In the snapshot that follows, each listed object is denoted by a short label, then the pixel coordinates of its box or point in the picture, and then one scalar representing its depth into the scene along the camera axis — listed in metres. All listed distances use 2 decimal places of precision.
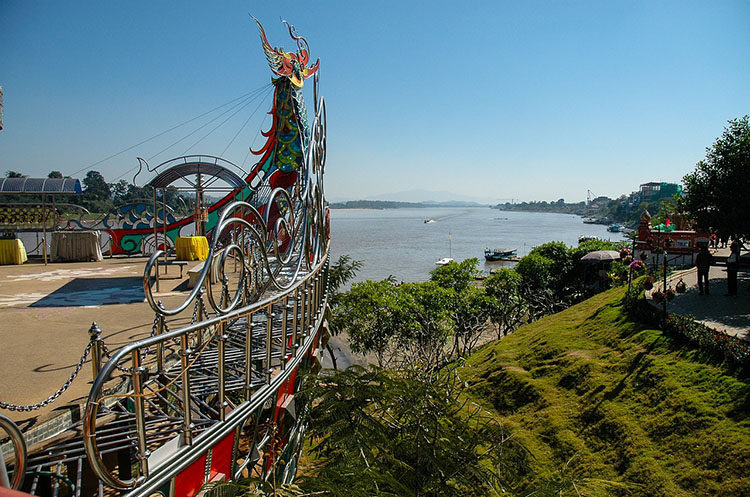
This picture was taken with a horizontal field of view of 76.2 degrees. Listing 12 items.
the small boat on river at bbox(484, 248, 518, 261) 65.50
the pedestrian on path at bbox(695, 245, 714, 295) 14.64
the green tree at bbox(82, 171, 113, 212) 30.02
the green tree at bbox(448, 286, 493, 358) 20.00
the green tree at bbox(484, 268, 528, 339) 21.81
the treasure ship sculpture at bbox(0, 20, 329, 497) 2.83
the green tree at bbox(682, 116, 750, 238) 15.74
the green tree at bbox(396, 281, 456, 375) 17.69
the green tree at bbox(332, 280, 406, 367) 18.03
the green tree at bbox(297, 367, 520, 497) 3.83
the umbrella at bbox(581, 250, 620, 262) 24.69
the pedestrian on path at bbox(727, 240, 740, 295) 14.66
